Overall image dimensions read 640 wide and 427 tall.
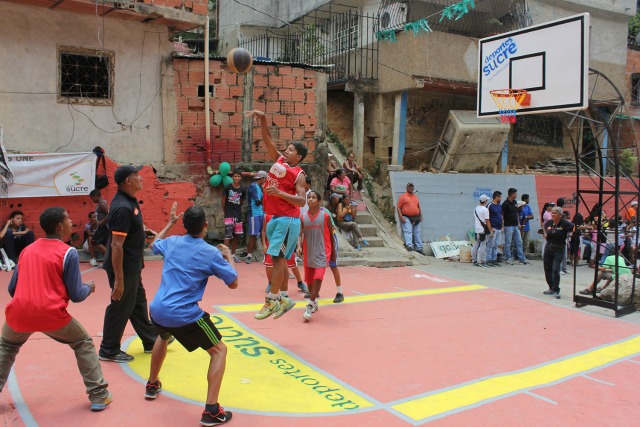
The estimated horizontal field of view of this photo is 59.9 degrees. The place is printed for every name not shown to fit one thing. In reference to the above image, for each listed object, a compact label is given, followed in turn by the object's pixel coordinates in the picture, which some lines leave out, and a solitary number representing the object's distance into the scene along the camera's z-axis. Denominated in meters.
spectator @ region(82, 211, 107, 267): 10.93
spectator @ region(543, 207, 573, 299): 10.13
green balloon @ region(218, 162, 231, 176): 12.28
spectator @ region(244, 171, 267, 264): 11.93
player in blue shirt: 4.12
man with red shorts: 7.56
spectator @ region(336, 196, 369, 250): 13.58
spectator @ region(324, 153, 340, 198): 14.13
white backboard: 9.59
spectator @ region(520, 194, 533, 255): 15.57
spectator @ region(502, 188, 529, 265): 14.58
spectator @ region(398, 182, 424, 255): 14.52
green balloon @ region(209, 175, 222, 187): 12.33
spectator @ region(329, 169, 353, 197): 13.77
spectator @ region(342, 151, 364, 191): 15.21
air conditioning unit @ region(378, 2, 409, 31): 17.22
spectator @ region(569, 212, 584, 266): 9.82
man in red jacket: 4.05
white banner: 10.59
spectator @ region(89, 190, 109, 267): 9.59
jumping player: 6.25
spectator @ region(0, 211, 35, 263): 10.05
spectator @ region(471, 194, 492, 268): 13.74
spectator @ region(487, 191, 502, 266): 14.24
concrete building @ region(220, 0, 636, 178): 16.95
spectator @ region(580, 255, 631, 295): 9.81
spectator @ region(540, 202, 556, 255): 15.22
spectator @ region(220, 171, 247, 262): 11.94
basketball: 8.85
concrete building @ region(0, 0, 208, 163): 10.73
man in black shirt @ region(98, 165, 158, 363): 5.07
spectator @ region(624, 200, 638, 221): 15.15
